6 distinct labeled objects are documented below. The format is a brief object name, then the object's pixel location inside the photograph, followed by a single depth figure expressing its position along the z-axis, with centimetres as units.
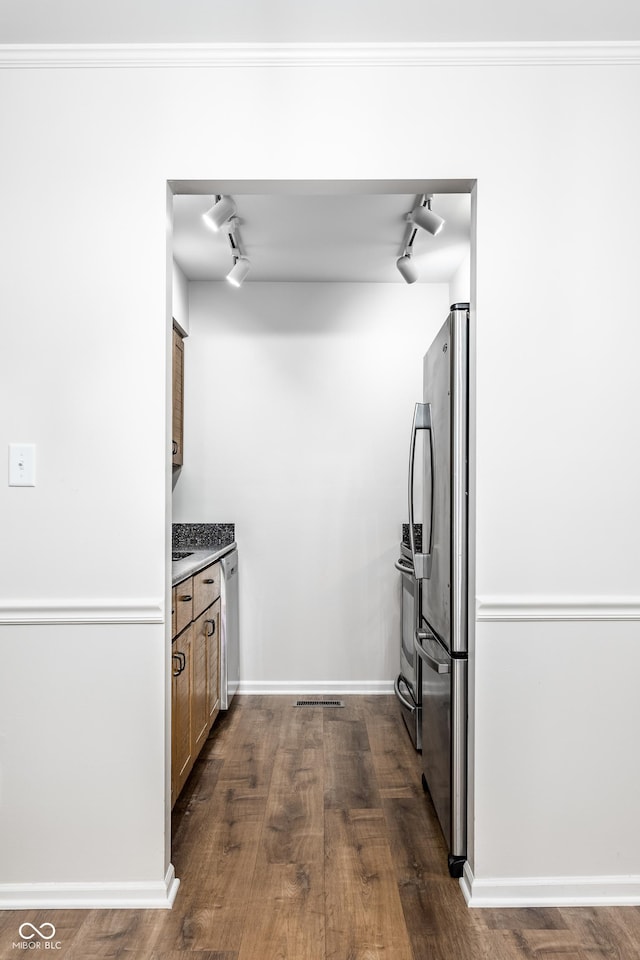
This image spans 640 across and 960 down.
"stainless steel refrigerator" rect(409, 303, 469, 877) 226
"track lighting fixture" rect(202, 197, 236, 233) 290
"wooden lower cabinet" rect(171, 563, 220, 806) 263
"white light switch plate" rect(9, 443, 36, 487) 218
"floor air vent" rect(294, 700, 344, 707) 415
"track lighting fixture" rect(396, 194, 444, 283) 305
